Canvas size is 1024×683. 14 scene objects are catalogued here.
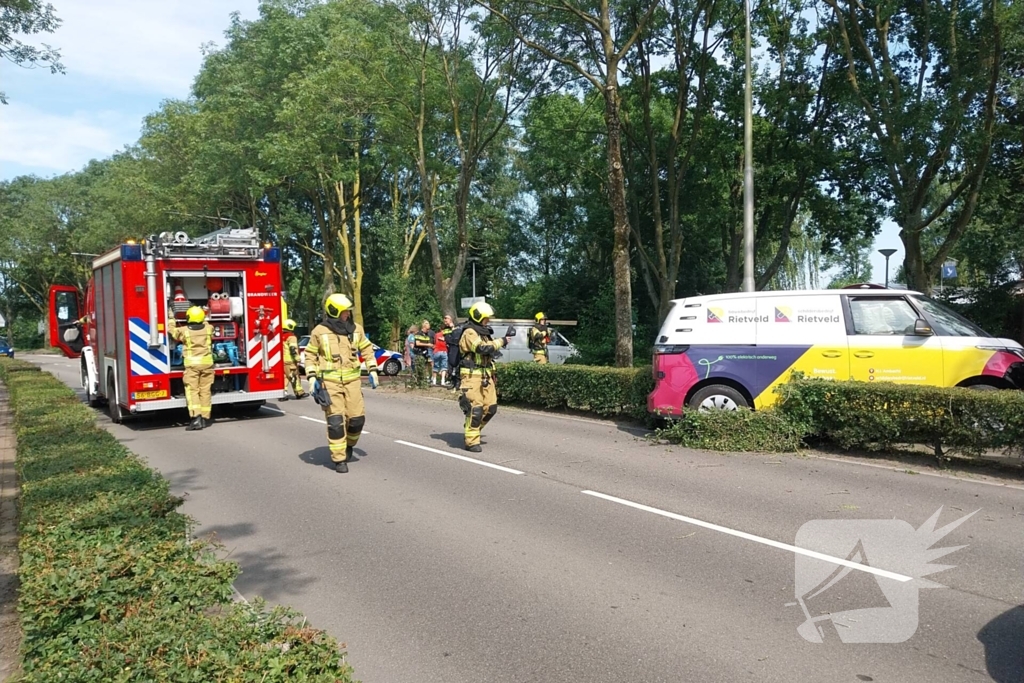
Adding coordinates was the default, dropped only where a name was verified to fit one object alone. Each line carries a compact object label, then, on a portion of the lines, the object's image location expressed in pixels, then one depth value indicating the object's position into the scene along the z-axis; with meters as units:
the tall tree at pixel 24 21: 12.02
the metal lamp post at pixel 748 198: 16.55
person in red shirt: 19.94
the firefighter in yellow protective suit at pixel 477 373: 9.79
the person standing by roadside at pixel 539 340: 17.67
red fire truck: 12.39
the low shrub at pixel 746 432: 9.57
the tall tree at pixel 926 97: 15.17
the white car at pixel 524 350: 25.36
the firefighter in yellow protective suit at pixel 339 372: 8.79
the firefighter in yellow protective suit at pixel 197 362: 12.25
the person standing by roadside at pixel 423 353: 19.66
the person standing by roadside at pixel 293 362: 17.42
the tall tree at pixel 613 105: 14.13
